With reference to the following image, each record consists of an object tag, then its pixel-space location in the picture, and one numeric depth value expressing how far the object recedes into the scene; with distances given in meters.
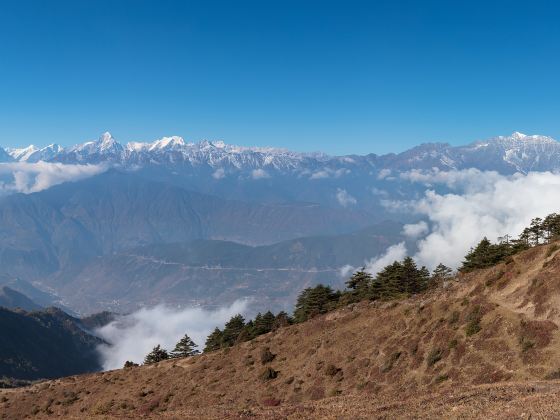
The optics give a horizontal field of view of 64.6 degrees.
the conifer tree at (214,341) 109.37
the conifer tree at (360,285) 97.38
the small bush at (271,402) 49.91
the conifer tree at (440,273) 101.25
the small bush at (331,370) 53.00
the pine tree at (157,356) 113.94
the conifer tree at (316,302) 99.87
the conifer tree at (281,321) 102.25
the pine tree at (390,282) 89.81
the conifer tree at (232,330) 106.28
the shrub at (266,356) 65.19
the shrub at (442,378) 40.31
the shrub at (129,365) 92.69
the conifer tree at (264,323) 102.62
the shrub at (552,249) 51.69
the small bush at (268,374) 58.76
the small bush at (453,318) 50.00
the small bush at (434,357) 44.25
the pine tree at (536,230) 101.25
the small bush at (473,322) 45.38
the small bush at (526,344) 38.53
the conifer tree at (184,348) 108.62
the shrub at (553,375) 33.78
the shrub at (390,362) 47.93
